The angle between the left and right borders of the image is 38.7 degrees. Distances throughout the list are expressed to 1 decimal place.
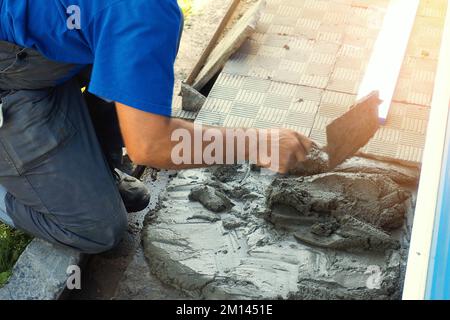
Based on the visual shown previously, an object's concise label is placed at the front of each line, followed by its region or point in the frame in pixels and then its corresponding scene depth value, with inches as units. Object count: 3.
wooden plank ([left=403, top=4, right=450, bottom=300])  85.4
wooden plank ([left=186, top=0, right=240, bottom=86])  165.6
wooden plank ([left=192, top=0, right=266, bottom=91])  163.2
